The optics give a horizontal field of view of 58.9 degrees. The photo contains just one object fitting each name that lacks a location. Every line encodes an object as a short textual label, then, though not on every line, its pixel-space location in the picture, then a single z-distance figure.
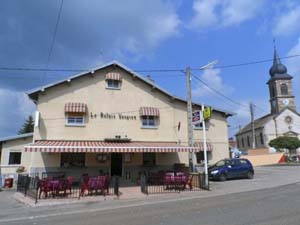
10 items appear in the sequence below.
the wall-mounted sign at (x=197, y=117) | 18.38
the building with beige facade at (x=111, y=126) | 19.77
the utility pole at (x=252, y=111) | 54.57
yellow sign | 17.64
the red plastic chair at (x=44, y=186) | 14.01
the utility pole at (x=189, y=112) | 18.60
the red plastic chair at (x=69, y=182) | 14.61
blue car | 22.00
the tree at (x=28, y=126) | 56.62
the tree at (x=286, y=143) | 51.75
